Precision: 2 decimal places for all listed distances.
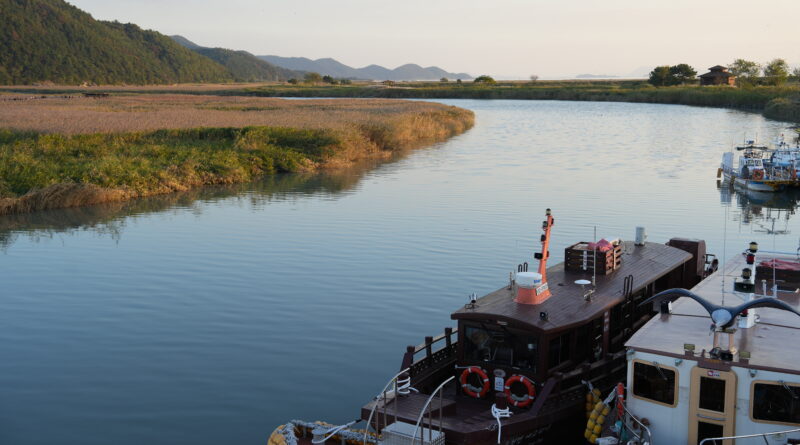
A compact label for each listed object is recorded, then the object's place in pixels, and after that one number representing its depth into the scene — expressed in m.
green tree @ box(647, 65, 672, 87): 164.50
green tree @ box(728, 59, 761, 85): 178.04
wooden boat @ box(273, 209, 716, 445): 13.42
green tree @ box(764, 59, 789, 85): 151.88
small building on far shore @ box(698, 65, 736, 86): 160.00
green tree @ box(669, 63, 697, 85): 167.25
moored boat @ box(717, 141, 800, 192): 45.41
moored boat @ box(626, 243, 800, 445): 12.30
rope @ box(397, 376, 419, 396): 14.11
